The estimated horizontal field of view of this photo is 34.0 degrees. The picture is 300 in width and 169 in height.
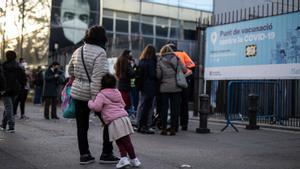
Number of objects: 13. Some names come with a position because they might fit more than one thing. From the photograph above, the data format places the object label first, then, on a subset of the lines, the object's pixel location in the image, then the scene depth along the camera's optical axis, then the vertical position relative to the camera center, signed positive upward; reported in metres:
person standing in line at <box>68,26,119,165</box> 6.55 +0.17
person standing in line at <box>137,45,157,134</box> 10.31 +0.22
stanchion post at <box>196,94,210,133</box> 11.18 -0.42
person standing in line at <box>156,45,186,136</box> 10.25 +0.17
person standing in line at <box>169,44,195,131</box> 11.30 -0.04
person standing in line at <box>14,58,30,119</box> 14.32 -0.23
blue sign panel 12.25 +1.27
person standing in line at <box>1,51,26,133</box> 10.09 +0.13
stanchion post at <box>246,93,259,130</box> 12.16 -0.33
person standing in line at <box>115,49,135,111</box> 10.28 +0.43
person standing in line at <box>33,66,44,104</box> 22.63 +0.14
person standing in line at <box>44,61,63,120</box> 14.64 +0.09
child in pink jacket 6.37 -0.32
